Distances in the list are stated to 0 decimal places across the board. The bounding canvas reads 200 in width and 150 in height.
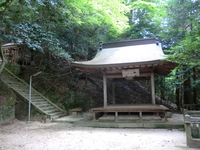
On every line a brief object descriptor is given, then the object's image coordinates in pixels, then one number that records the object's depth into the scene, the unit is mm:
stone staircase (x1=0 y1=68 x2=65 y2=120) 8055
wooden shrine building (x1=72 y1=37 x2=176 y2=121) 6133
